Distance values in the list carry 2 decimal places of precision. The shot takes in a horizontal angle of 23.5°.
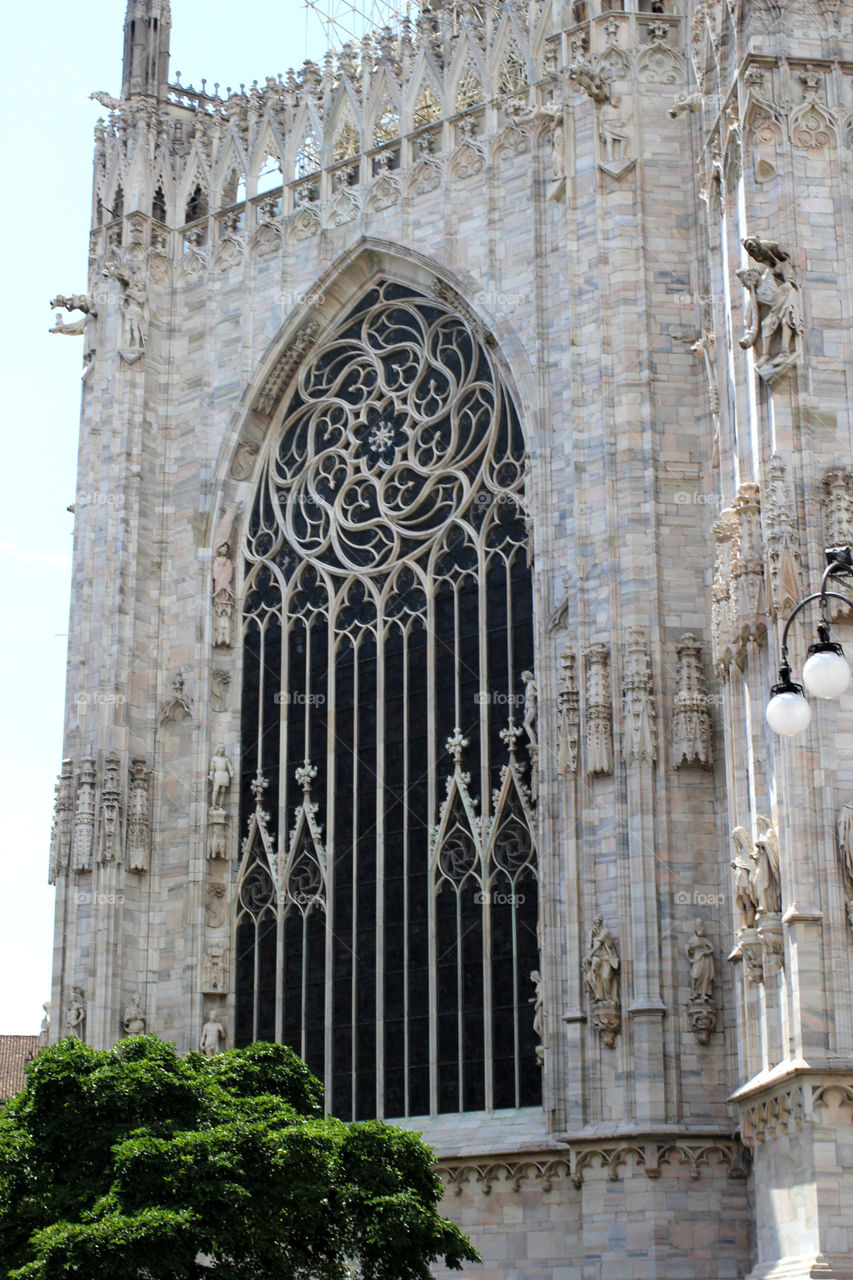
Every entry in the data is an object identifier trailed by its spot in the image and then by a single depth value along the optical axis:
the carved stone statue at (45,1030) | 34.31
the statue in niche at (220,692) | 35.00
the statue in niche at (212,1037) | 32.59
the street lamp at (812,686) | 15.18
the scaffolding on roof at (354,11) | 45.94
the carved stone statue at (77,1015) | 33.59
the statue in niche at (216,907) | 33.69
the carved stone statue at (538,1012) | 28.98
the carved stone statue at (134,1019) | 33.34
